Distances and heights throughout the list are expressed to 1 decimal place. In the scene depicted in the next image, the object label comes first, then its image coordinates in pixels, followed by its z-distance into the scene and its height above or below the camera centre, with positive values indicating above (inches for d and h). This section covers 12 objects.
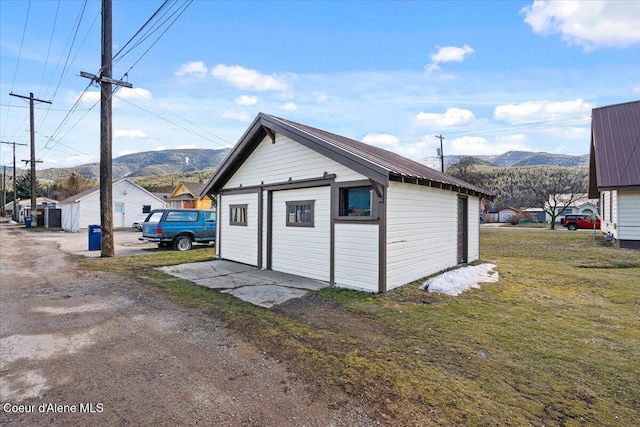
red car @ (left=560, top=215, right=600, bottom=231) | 1288.1 -41.1
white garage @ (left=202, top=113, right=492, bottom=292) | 275.9 -0.9
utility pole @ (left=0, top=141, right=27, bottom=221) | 1514.4 +258.8
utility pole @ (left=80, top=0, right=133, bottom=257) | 486.0 +137.7
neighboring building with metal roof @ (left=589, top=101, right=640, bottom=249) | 546.0 +78.5
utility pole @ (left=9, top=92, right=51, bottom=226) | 1097.3 +192.5
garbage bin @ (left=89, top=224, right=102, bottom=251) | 585.3 -47.1
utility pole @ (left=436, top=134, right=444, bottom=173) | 1381.5 +245.9
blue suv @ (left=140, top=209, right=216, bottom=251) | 568.7 -28.5
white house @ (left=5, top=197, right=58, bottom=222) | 1594.0 +12.7
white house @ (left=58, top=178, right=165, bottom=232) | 1107.3 +19.1
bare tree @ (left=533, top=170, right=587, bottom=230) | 1608.0 +122.4
